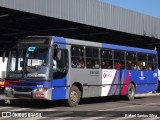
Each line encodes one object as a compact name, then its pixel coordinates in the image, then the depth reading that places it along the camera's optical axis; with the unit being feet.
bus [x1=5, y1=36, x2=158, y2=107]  54.44
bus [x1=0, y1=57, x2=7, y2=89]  101.30
